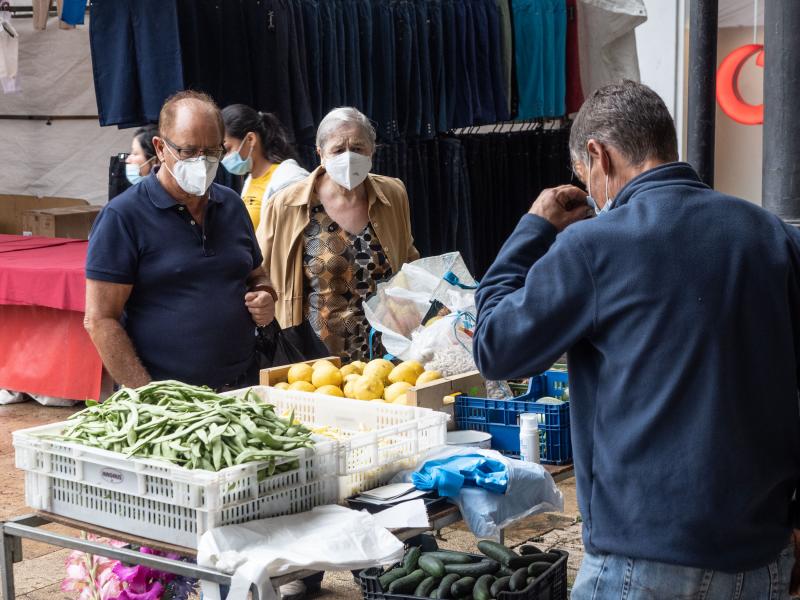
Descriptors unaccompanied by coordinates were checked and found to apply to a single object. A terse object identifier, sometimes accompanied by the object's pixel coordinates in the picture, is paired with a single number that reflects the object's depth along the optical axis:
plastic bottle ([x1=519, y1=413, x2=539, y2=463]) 3.32
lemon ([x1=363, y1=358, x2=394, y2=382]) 3.73
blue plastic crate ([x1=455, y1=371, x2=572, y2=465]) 3.46
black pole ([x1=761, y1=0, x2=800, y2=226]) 5.05
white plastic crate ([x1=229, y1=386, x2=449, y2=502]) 3.00
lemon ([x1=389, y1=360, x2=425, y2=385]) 3.73
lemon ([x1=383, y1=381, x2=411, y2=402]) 3.58
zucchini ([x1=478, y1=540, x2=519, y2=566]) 3.71
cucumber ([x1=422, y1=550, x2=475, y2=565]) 3.60
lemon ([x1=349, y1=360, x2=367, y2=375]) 3.88
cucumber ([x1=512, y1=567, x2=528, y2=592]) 3.41
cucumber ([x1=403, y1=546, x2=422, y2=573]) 3.56
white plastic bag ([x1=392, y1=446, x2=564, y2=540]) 3.00
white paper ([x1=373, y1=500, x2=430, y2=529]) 2.81
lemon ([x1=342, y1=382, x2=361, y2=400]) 3.65
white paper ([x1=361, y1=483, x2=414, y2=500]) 2.97
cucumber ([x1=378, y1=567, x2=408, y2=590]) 3.46
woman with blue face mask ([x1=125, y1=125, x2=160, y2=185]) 6.36
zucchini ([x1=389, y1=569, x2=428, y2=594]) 3.34
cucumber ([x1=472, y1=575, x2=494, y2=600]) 3.36
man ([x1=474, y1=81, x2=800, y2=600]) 2.08
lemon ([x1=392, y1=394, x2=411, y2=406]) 3.55
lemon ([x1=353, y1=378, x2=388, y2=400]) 3.63
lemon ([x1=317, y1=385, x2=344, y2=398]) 3.66
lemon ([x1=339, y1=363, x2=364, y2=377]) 3.86
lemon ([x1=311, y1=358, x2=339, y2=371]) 3.84
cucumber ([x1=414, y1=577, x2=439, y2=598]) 3.35
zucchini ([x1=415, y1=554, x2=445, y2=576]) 3.47
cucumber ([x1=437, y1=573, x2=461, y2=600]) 3.36
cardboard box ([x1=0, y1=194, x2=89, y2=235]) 9.81
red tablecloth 6.98
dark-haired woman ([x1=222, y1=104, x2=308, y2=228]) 5.87
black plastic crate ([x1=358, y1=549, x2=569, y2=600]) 3.34
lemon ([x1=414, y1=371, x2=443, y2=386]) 3.69
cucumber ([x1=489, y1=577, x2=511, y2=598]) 3.39
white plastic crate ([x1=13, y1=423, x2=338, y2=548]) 2.61
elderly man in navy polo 3.72
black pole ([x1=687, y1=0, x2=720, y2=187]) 6.84
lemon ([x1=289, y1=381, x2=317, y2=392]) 3.70
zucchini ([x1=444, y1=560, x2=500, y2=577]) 3.51
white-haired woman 4.93
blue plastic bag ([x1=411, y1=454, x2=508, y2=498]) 3.00
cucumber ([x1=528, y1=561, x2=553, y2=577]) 3.54
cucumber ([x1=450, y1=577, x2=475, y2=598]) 3.39
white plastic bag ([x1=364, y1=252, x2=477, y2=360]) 4.10
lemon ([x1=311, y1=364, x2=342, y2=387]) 3.75
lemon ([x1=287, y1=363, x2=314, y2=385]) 3.82
